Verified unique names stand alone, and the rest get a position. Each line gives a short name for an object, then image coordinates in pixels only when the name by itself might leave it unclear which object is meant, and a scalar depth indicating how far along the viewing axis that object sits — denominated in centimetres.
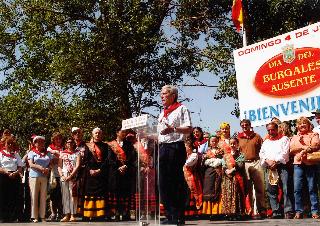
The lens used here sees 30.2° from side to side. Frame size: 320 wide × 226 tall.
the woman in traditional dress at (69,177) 1026
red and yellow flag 1493
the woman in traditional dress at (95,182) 1024
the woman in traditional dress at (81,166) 1038
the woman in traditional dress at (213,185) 990
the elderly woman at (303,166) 927
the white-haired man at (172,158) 701
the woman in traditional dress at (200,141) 1041
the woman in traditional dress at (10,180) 1045
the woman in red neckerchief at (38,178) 1030
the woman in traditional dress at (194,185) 1014
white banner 1070
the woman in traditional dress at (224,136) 985
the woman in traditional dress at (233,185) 969
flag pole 1368
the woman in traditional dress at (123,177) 1039
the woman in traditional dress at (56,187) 1084
